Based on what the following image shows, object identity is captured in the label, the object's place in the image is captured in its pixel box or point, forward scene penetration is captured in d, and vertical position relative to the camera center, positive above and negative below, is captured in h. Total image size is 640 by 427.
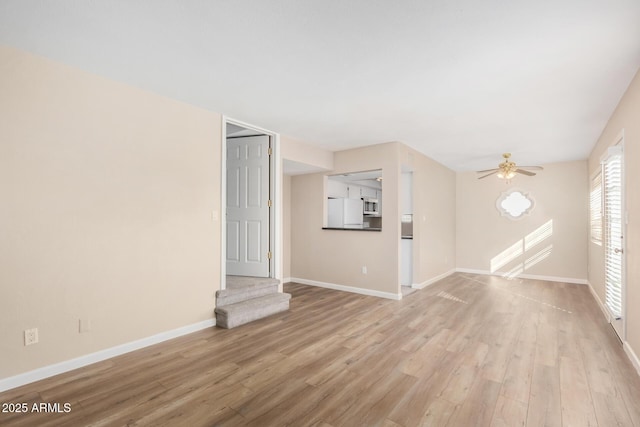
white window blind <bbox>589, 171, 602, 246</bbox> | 4.56 +0.08
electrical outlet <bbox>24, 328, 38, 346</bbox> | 2.25 -0.94
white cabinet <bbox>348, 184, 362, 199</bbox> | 7.73 +0.57
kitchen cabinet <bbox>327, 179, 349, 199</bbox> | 6.88 +0.56
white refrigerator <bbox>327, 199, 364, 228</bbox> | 6.63 +0.00
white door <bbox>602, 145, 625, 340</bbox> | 3.03 -0.24
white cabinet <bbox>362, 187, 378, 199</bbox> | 8.38 +0.59
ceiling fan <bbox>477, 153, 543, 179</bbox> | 4.84 +0.71
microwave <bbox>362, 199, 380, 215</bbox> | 8.08 +0.17
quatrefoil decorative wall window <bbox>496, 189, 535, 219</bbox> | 6.59 +0.21
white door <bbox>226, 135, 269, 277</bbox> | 4.37 +0.10
